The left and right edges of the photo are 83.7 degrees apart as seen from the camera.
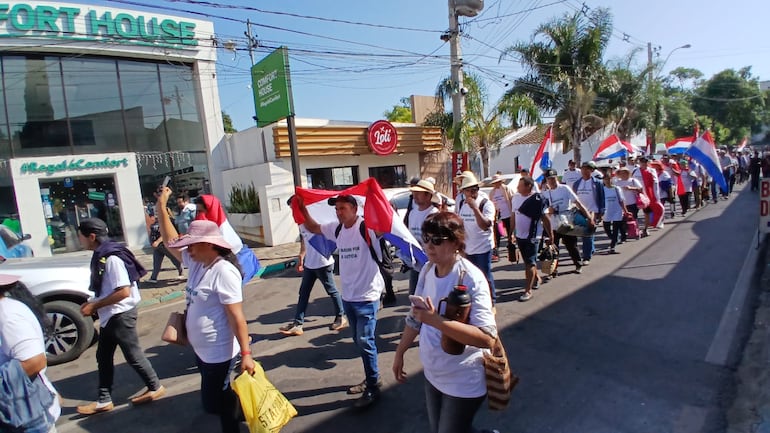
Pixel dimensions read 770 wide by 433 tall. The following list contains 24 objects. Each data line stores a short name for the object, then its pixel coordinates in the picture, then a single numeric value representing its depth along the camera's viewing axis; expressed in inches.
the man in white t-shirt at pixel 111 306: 136.8
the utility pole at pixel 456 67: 505.4
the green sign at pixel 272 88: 398.3
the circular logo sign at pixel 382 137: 564.1
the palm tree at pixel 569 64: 726.5
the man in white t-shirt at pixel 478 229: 194.9
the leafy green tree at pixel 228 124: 1482.5
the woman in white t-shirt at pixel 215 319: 103.1
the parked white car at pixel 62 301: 190.9
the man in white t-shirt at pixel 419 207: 189.6
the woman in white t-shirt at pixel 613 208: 327.3
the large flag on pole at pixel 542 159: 441.1
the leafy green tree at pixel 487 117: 557.9
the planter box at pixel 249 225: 501.0
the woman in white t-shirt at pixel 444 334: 81.7
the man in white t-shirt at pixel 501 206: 317.7
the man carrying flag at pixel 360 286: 137.5
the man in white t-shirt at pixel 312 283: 207.0
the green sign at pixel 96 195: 510.3
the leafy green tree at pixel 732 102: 1967.3
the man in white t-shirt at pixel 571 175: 398.7
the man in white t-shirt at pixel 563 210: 270.5
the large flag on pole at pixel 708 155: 392.5
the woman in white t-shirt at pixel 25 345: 87.6
